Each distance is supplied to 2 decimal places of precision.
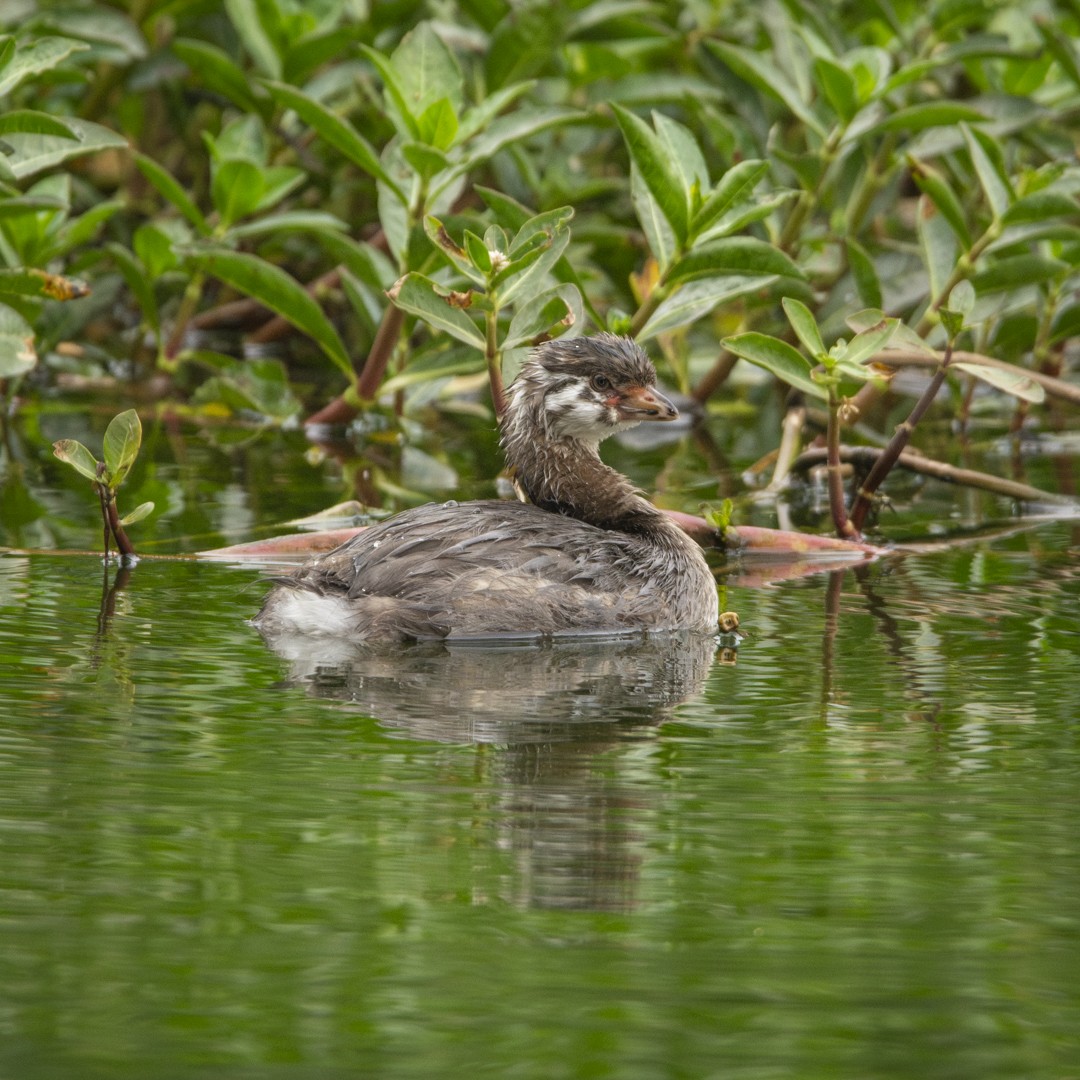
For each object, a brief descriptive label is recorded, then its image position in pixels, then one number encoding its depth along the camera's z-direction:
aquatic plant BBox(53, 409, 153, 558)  13.23
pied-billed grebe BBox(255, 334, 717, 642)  12.45
